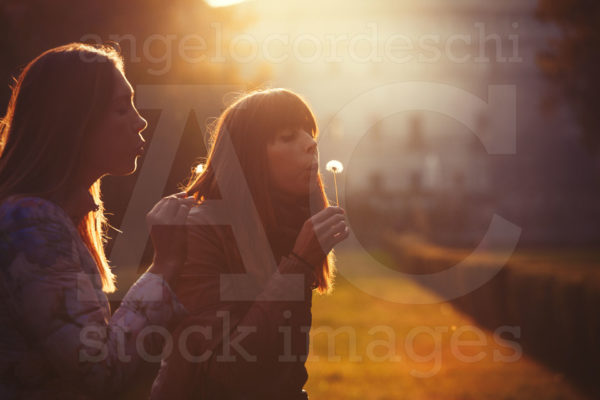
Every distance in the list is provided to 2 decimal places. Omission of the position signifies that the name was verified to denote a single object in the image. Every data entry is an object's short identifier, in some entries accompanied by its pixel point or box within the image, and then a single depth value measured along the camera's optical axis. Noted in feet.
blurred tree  84.28
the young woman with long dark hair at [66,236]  5.96
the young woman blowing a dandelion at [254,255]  7.67
